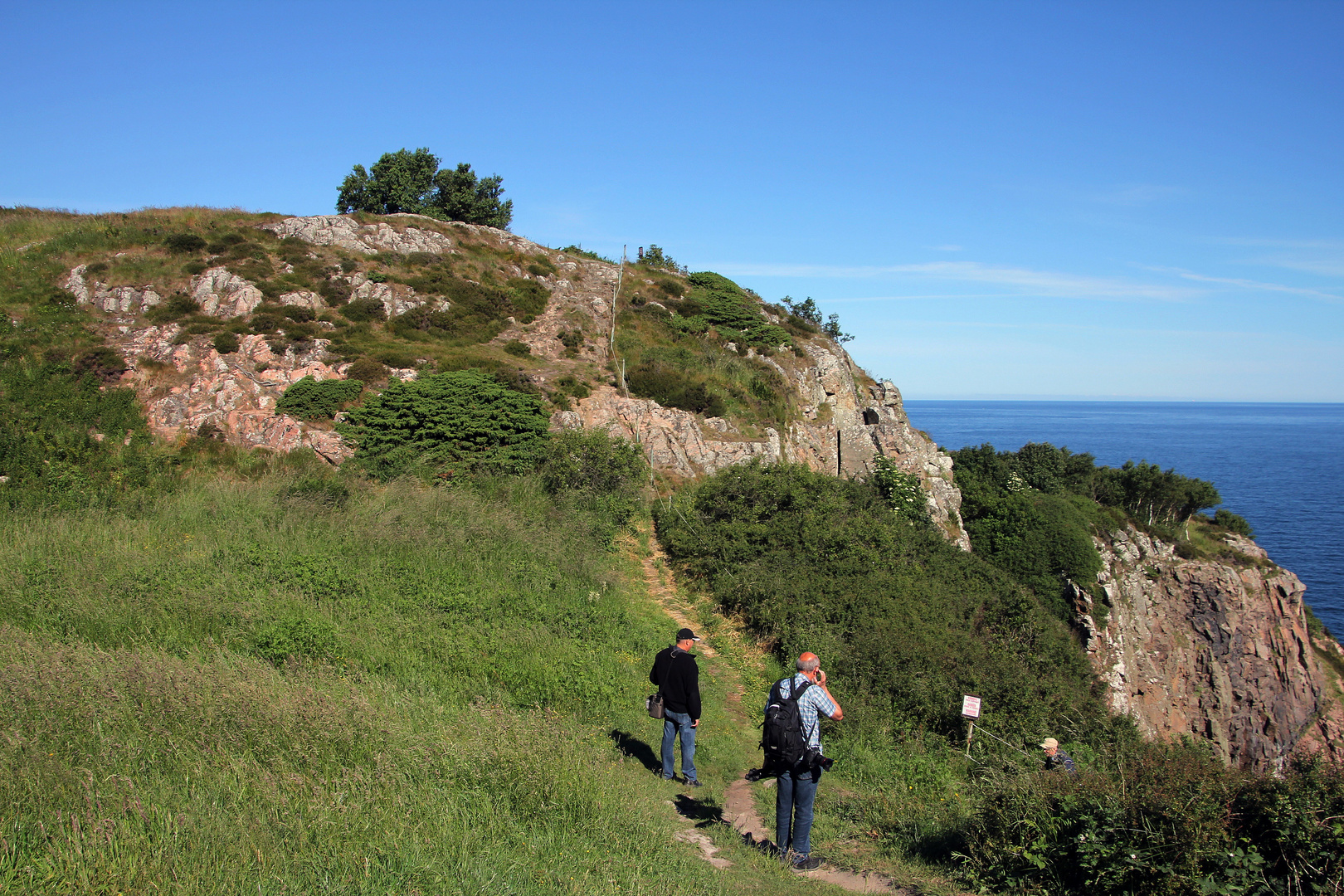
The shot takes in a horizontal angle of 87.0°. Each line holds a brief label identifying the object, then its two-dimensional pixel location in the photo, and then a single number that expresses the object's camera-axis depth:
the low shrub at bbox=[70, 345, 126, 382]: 18.71
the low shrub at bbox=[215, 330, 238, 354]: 20.39
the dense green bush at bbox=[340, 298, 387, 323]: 23.94
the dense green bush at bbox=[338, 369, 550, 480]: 17.25
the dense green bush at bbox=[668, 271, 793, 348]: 27.89
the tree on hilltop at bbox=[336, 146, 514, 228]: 39.59
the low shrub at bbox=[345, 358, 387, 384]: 19.86
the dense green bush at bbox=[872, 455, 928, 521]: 21.44
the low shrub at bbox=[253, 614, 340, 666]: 7.94
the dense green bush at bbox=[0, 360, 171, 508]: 13.30
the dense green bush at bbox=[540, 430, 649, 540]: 16.78
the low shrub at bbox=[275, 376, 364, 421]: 18.44
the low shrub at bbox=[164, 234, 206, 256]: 25.45
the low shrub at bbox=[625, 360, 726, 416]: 21.97
